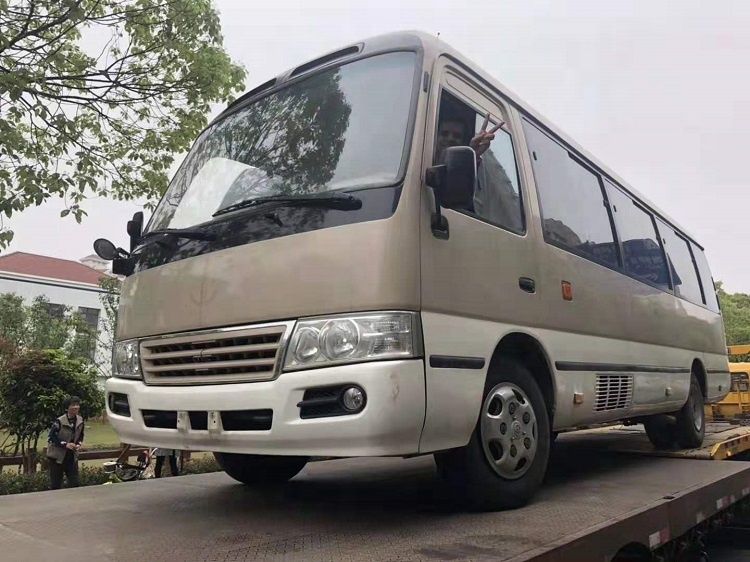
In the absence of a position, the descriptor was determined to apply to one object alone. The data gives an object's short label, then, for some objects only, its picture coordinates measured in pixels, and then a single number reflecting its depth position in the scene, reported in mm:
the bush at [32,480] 10161
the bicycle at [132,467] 10718
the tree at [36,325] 30234
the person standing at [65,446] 9727
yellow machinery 11959
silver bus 2746
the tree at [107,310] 31312
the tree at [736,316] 39812
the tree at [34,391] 11805
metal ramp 5605
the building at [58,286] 37188
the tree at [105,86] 7074
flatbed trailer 2469
